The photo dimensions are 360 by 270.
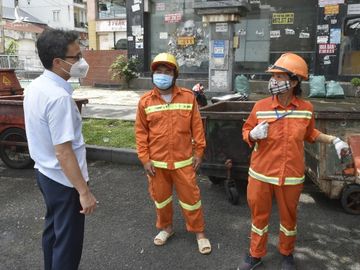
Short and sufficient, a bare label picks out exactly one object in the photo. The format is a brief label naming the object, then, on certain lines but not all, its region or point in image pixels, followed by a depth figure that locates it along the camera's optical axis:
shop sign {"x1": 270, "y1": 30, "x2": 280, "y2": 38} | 13.75
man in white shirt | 2.33
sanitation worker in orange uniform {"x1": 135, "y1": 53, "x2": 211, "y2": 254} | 3.44
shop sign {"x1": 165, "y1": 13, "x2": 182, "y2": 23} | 15.12
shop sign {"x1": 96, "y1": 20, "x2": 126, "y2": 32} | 26.44
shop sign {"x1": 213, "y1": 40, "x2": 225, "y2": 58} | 11.15
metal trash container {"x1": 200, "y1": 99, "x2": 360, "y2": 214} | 4.17
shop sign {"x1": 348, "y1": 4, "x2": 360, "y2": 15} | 12.22
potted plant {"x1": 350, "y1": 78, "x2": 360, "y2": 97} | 11.92
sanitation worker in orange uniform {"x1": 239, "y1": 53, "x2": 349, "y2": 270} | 2.99
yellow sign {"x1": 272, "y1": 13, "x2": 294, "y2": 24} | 13.59
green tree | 15.12
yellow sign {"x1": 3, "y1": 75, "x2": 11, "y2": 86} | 7.09
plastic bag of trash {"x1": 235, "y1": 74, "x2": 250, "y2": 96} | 11.63
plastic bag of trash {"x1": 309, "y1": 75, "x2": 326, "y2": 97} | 11.85
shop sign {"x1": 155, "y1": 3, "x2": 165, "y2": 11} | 15.45
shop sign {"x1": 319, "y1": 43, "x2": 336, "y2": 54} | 12.77
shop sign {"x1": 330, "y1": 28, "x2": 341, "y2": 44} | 12.61
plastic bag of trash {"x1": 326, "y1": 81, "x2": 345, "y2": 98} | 11.60
